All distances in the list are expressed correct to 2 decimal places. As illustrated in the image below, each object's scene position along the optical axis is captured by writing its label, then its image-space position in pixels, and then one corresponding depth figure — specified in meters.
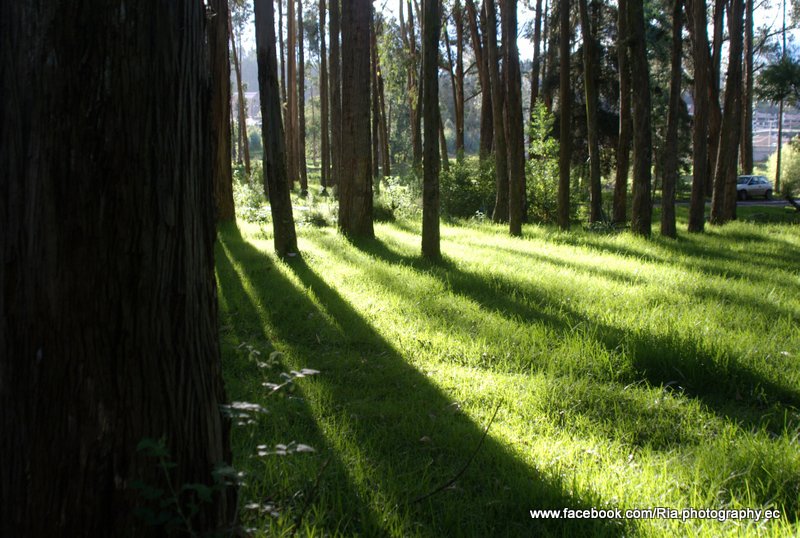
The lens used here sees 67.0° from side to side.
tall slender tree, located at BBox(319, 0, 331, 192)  28.62
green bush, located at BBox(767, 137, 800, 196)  38.36
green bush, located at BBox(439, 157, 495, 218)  19.50
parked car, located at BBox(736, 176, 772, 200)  33.62
